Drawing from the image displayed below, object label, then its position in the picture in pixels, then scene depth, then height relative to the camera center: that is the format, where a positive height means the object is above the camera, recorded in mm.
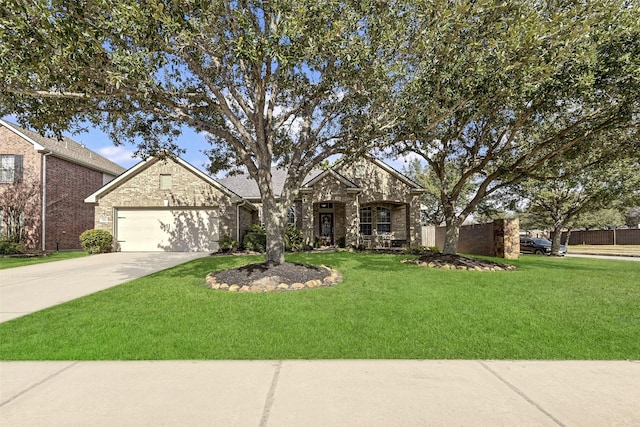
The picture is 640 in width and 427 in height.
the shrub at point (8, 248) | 15836 -1127
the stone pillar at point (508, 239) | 16641 -960
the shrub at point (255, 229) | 18262 -384
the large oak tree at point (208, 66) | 5707 +3252
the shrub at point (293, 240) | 17344 -968
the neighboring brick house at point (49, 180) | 17750 +2488
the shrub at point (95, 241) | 16203 -852
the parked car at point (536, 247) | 22881 -1912
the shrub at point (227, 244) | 16672 -1089
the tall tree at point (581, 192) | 17956 +1682
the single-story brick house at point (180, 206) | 17547 +872
